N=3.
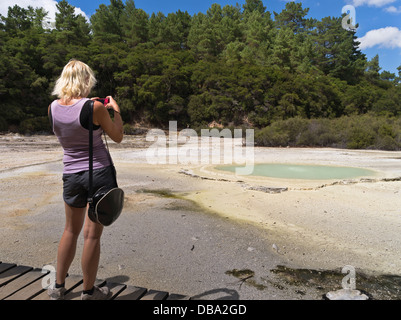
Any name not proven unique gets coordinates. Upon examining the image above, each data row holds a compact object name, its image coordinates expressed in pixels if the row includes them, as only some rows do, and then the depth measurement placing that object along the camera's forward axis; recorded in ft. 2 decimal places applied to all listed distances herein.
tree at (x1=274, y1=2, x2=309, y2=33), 219.20
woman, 6.21
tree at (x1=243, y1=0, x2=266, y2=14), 245.65
